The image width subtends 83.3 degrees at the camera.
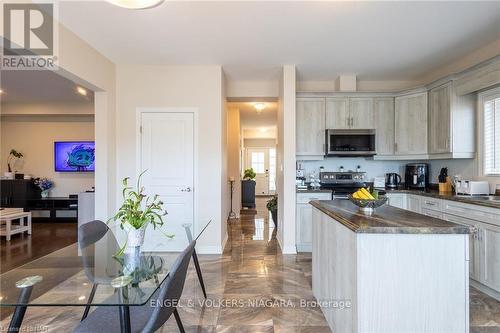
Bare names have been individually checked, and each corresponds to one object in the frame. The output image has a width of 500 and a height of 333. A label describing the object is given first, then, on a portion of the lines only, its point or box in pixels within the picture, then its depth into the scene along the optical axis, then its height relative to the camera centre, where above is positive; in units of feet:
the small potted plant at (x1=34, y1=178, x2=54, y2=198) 20.94 -1.32
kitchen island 5.01 -1.99
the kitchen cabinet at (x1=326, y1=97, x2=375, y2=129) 14.32 +2.74
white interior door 13.33 +0.38
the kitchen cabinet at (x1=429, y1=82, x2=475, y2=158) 11.47 +1.76
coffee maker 13.93 -0.47
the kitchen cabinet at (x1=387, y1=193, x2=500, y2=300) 8.31 -2.26
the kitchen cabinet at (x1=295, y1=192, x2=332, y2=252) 13.34 -2.52
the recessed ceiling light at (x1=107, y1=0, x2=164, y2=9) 5.56 +3.27
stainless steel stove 15.14 -0.66
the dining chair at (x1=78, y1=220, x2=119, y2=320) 5.30 -1.97
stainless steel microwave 14.17 +1.26
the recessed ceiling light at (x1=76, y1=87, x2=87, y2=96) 16.38 +4.59
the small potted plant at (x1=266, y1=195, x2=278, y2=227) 17.22 -2.59
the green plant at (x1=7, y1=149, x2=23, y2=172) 21.16 +0.87
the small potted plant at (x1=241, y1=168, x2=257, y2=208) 28.43 -2.74
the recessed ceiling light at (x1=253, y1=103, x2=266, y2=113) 20.60 +4.57
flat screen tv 21.24 +0.85
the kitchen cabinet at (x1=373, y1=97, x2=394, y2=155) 14.26 +2.38
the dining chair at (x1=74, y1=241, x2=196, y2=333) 4.33 -2.51
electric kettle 14.87 -0.71
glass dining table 4.42 -2.06
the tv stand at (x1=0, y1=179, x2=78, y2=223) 20.11 -2.49
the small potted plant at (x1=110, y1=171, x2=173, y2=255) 6.10 -1.18
